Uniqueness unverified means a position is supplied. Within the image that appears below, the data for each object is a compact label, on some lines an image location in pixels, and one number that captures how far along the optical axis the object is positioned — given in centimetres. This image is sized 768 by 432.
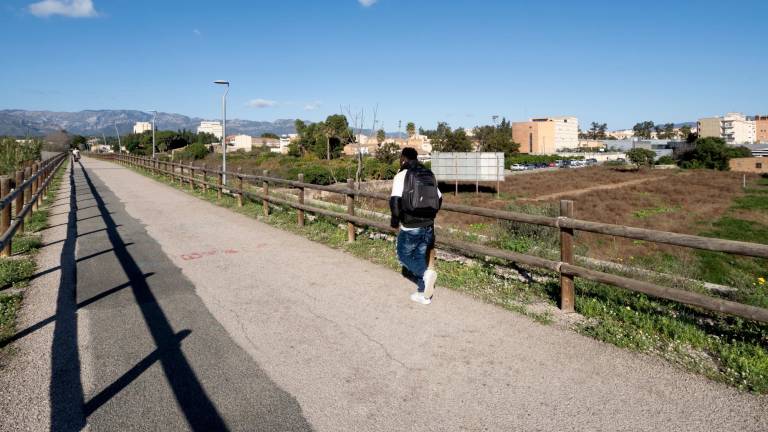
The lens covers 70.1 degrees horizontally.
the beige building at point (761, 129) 19075
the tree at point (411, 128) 13750
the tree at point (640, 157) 8281
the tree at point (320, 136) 8675
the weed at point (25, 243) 874
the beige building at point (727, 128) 17012
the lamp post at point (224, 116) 2214
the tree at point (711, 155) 8869
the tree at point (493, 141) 10319
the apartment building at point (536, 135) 17388
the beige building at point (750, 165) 8238
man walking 568
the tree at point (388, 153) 5709
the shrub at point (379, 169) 4307
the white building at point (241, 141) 18448
